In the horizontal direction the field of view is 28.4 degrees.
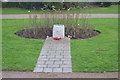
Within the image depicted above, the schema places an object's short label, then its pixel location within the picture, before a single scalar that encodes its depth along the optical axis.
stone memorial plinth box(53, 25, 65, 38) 9.38
